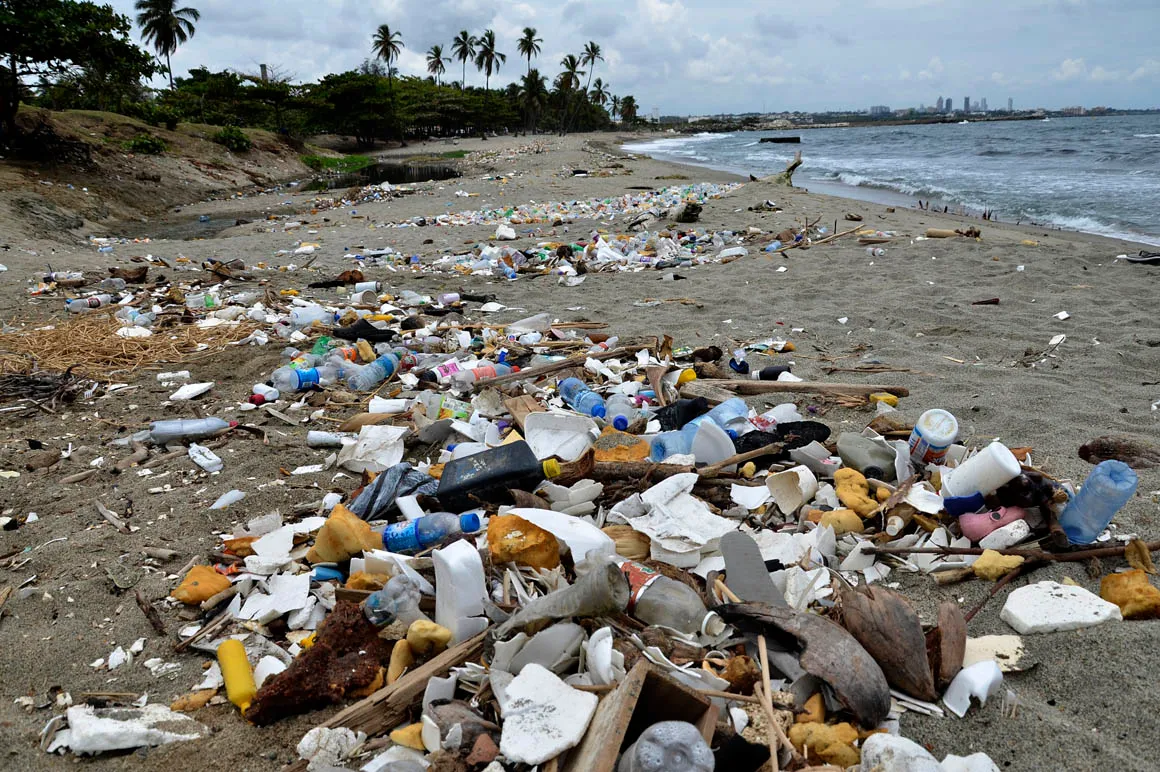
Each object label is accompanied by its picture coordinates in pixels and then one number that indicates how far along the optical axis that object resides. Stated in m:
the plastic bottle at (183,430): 3.48
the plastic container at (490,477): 2.60
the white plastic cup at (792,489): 2.54
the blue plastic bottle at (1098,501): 2.08
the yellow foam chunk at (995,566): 2.10
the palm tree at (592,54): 73.75
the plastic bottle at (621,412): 3.31
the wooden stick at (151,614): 2.09
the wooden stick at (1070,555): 2.12
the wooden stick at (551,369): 4.00
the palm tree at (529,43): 69.38
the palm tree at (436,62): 72.31
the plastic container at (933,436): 2.66
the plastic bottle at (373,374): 4.20
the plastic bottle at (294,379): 4.14
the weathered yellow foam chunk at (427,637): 1.84
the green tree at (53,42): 13.79
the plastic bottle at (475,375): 4.04
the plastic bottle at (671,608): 1.89
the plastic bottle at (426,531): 2.34
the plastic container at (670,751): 1.32
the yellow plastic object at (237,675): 1.80
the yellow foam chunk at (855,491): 2.46
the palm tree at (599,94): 88.28
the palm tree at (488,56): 68.44
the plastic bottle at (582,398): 3.56
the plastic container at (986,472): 2.26
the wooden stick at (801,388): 3.69
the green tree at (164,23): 42.41
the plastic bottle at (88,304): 5.88
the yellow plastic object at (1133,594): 1.86
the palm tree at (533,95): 65.25
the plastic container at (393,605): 1.95
